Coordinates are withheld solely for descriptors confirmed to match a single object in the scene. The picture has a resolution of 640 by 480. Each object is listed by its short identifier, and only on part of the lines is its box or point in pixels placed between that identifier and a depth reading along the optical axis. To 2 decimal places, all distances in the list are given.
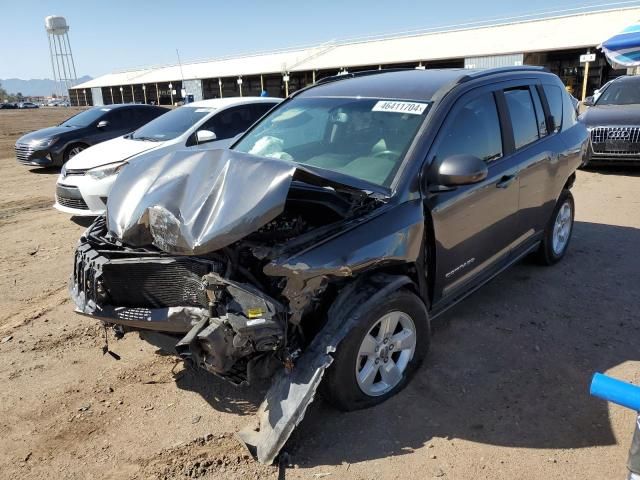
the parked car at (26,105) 78.81
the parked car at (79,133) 11.55
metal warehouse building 31.38
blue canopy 8.27
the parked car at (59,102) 86.44
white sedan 7.01
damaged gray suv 2.62
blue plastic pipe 1.44
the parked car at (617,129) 9.39
